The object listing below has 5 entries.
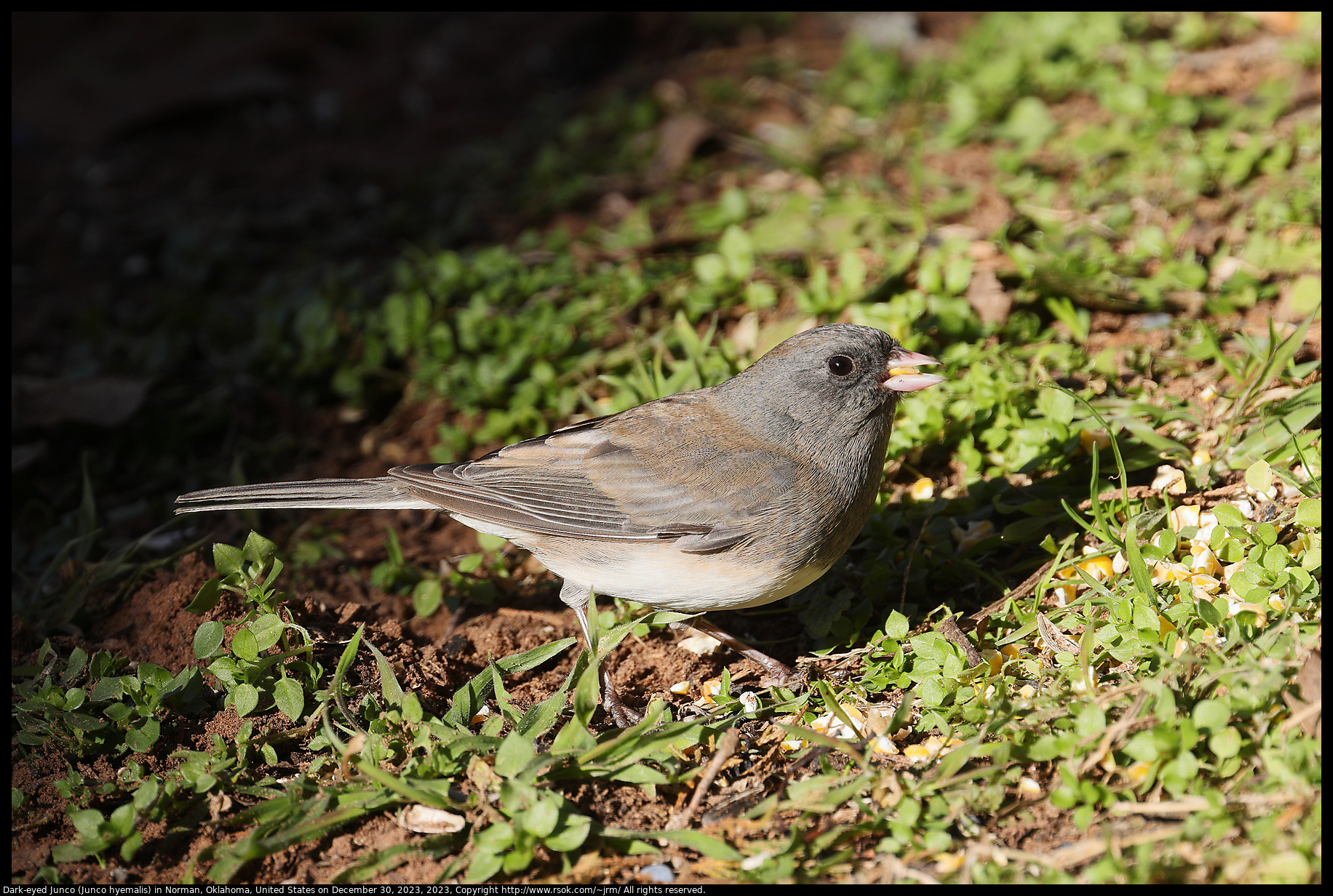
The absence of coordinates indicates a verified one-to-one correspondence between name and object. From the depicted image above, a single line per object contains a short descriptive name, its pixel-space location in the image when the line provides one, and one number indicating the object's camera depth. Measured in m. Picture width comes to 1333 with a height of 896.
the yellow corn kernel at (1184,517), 5.73
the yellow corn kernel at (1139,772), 4.32
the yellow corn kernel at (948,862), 4.20
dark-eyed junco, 5.39
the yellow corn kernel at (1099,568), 5.64
